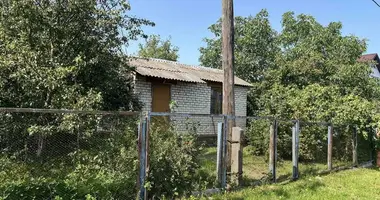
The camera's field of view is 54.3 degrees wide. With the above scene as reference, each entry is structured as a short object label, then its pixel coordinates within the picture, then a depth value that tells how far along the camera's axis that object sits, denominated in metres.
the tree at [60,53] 7.74
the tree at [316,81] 11.84
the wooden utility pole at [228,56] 8.09
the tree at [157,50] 40.16
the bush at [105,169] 4.94
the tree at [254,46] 23.16
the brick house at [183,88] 14.59
